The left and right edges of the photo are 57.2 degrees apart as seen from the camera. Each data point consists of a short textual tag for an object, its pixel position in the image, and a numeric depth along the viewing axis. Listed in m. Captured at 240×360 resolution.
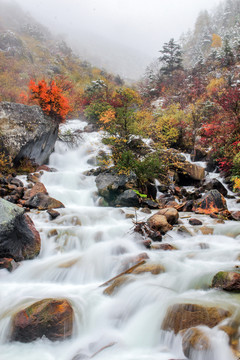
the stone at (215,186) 10.77
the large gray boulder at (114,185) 9.96
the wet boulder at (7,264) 4.68
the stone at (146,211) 8.56
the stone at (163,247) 5.70
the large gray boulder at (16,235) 4.76
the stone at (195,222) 7.22
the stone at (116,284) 4.12
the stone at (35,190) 8.63
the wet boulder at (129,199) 9.41
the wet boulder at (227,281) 3.54
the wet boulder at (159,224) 6.52
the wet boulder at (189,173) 12.49
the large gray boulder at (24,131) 10.73
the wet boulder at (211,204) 8.62
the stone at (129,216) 8.06
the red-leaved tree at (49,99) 13.08
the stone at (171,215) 7.09
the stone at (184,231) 6.55
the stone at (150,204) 9.45
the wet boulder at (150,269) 4.48
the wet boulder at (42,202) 8.00
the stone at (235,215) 7.72
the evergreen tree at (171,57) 30.09
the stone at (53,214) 7.34
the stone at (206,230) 6.65
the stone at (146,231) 6.18
